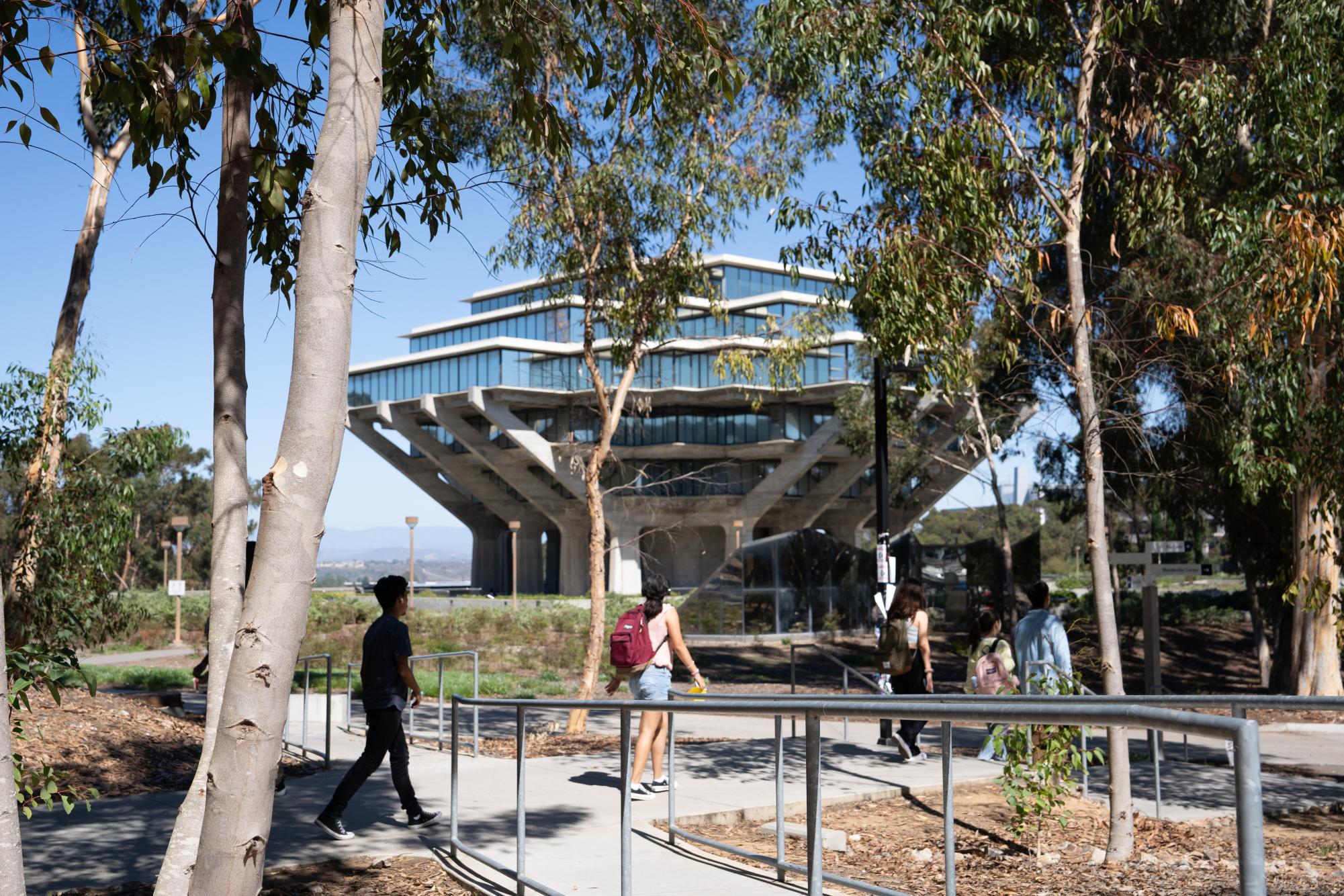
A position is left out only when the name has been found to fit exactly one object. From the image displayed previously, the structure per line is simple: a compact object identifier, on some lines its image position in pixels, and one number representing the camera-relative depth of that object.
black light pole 16.34
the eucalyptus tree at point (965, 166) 9.34
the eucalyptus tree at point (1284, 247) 8.73
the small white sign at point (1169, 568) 15.39
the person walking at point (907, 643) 11.42
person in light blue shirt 8.90
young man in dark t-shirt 7.96
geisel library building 55.22
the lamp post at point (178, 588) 28.97
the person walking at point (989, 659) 10.57
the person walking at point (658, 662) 8.87
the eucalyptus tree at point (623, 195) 14.55
